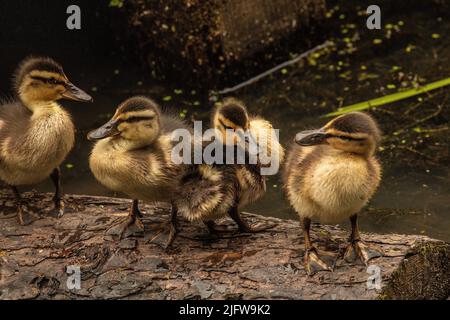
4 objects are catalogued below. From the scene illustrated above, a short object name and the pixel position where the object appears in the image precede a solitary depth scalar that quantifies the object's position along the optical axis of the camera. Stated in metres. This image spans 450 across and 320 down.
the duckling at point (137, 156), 3.54
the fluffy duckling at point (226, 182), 3.46
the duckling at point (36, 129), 3.80
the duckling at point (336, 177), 3.23
